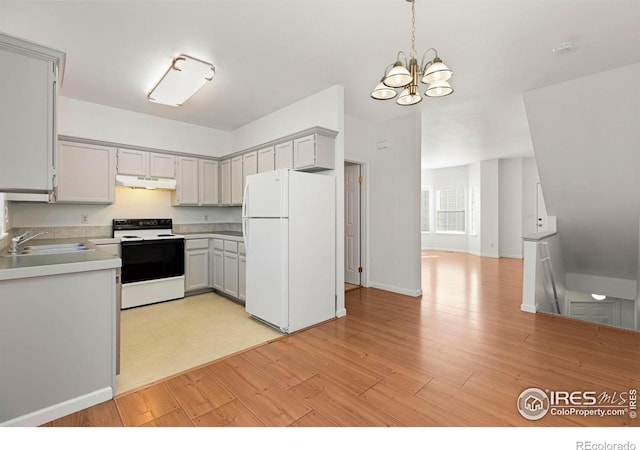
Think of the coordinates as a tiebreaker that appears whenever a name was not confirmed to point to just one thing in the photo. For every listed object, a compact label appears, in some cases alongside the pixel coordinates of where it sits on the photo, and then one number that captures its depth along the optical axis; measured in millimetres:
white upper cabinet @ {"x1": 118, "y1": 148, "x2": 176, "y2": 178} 4195
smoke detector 2718
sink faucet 2455
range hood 4137
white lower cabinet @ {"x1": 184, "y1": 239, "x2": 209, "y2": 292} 4520
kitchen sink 2911
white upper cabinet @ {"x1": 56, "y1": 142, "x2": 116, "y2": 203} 3758
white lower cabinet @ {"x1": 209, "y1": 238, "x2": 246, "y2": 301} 4066
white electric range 3924
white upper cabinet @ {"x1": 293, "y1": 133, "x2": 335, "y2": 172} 3525
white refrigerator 3131
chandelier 2018
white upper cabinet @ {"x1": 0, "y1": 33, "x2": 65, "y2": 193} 1717
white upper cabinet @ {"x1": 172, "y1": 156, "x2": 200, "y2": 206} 4730
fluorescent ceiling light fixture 2985
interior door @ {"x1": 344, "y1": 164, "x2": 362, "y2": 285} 5164
